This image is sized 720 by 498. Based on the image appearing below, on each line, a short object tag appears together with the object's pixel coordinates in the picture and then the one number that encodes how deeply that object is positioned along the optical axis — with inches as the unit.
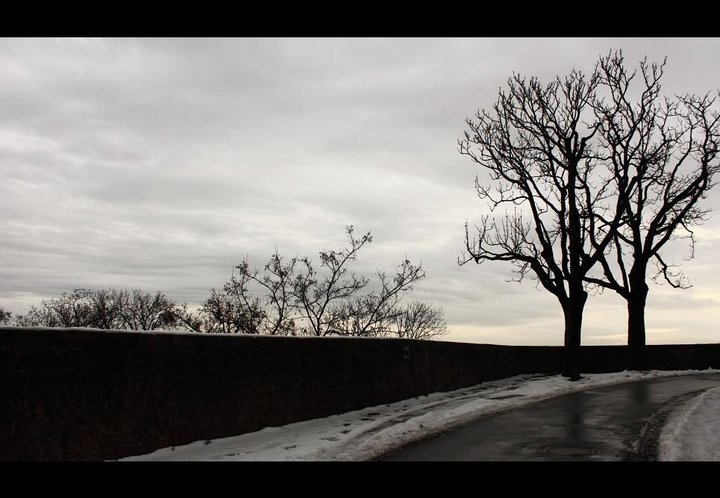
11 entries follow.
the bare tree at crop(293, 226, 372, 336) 1341.0
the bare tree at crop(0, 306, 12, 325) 2381.9
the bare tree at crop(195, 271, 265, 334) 1311.5
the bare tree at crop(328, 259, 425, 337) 1392.7
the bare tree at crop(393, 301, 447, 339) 2307.0
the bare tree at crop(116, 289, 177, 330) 2089.1
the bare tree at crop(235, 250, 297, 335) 1331.2
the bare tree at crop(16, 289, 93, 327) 2026.3
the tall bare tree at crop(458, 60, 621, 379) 932.0
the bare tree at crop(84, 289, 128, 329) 1972.2
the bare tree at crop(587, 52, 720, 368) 1072.8
